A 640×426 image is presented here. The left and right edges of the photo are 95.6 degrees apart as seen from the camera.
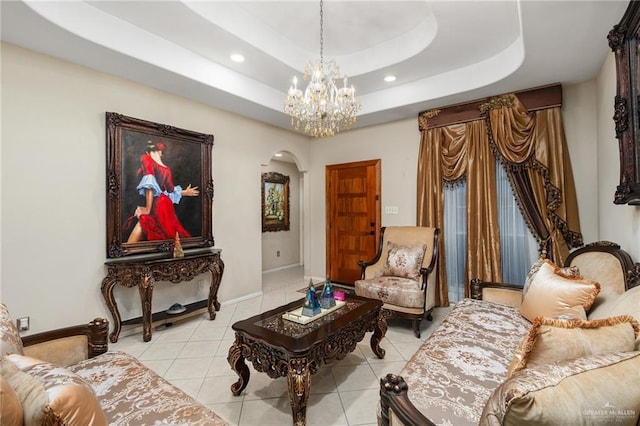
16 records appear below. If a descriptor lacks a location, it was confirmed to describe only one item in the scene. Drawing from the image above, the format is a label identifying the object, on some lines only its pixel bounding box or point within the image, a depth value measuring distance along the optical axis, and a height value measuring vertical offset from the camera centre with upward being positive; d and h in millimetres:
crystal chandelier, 2514 +1025
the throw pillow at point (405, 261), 3428 -573
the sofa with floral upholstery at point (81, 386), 770 -703
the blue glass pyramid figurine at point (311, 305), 2140 -672
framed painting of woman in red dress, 2996 +352
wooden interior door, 4688 -25
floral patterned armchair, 3041 -708
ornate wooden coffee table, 1669 -826
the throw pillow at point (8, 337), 1205 -515
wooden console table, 2895 -609
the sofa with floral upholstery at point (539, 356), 712 -495
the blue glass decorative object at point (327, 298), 2305 -663
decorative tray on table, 2059 -736
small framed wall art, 6402 +319
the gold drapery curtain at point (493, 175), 3189 +458
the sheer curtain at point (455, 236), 3910 -311
